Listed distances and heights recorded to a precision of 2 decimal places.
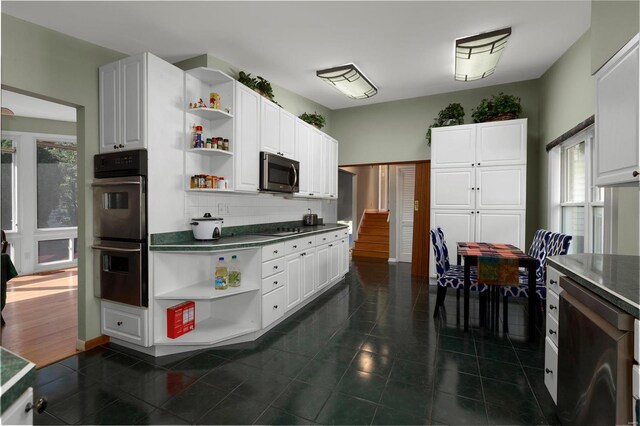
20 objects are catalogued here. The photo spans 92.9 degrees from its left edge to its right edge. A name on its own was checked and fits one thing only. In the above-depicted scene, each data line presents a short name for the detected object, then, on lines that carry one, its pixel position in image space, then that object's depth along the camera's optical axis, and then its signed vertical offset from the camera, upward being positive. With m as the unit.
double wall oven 2.56 -0.16
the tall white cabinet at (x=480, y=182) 4.27 +0.40
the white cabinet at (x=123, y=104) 2.58 +0.92
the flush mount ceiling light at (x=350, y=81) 3.80 +1.73
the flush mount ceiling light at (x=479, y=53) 3.02 +1.69
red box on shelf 2.59 -0.97
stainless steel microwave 3.47 +0.43
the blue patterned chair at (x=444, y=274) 3.27 -0.73
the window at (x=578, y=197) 3.00 +0.14
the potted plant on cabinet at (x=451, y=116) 4.68 +1.45
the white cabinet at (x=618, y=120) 1.57 +0.50
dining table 2.88 -0.52
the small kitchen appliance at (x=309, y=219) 5.03 -0.17
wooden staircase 7.35 -0.77
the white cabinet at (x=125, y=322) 2.59 -1.01
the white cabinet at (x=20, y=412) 0.63 -0.45
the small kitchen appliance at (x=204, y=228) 2.89 -0.19
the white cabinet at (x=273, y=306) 2.94 -0.98
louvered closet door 6.88 -0.32
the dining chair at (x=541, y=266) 2.79 -0.59
